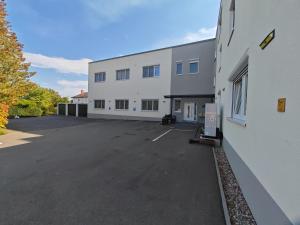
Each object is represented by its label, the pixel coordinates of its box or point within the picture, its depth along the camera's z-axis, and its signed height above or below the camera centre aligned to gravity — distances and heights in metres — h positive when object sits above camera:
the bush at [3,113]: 9.05 -0.53
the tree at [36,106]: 23.45 -0.19
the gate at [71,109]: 27.11 -0.61
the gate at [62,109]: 28.28 -0.62
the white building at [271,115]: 1.54 -0.04
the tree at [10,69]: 8.95 +2.15
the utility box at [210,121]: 7.84 -0.54
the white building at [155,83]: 16.31 +3.06
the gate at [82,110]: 26.02 -0.61
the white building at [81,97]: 49.62 +2.81
